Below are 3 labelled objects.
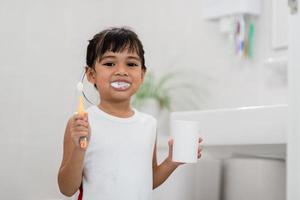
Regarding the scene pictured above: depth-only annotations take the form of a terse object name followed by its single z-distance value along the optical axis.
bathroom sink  1.77
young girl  1.59
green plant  3.01
